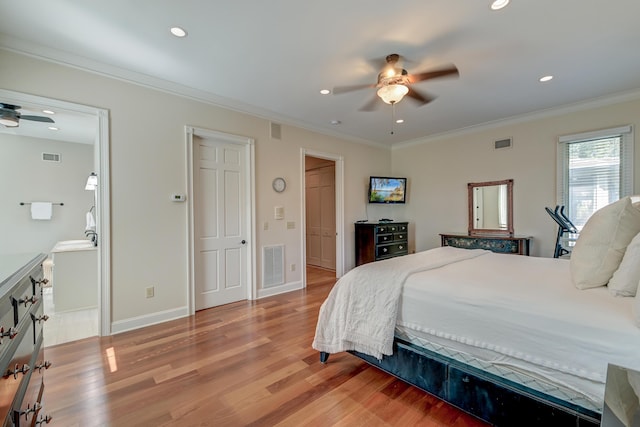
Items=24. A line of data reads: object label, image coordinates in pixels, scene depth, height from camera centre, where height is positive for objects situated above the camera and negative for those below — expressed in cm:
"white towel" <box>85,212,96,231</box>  424 -16
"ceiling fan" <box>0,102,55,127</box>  290 +106
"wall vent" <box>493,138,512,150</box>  457 +112
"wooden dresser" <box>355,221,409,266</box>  513 -59
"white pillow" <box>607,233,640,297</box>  140 -34
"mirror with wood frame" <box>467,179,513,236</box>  462 +4
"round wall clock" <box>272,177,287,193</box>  420 +41
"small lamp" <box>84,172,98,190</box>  406 +44
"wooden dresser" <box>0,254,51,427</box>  83 -48
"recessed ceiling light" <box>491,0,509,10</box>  197 +150
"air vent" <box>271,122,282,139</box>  418 +123
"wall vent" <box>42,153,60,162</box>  495 +100
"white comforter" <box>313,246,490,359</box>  188 -73
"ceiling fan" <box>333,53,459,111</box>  251 +122
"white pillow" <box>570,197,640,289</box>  156 -20
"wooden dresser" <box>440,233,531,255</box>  421 -55
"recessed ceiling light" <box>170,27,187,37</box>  226 +151
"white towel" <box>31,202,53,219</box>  479 +4
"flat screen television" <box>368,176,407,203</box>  554 +43
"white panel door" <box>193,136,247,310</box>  357 -15
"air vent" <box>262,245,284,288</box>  411 -84
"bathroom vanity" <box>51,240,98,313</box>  346 -86
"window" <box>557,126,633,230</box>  362 +54
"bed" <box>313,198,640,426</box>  123 -69
